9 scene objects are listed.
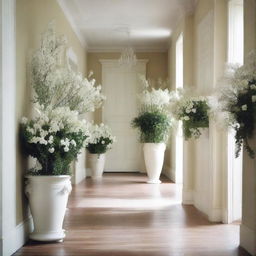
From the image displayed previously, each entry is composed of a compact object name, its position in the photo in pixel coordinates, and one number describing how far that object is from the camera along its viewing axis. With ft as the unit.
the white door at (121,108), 41.16
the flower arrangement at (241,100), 13.17
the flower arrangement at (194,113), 20.65
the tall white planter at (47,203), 15.58
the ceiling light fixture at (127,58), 32.37
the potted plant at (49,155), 15.55
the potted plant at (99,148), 34.50
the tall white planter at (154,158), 32.78
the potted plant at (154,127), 31.99
